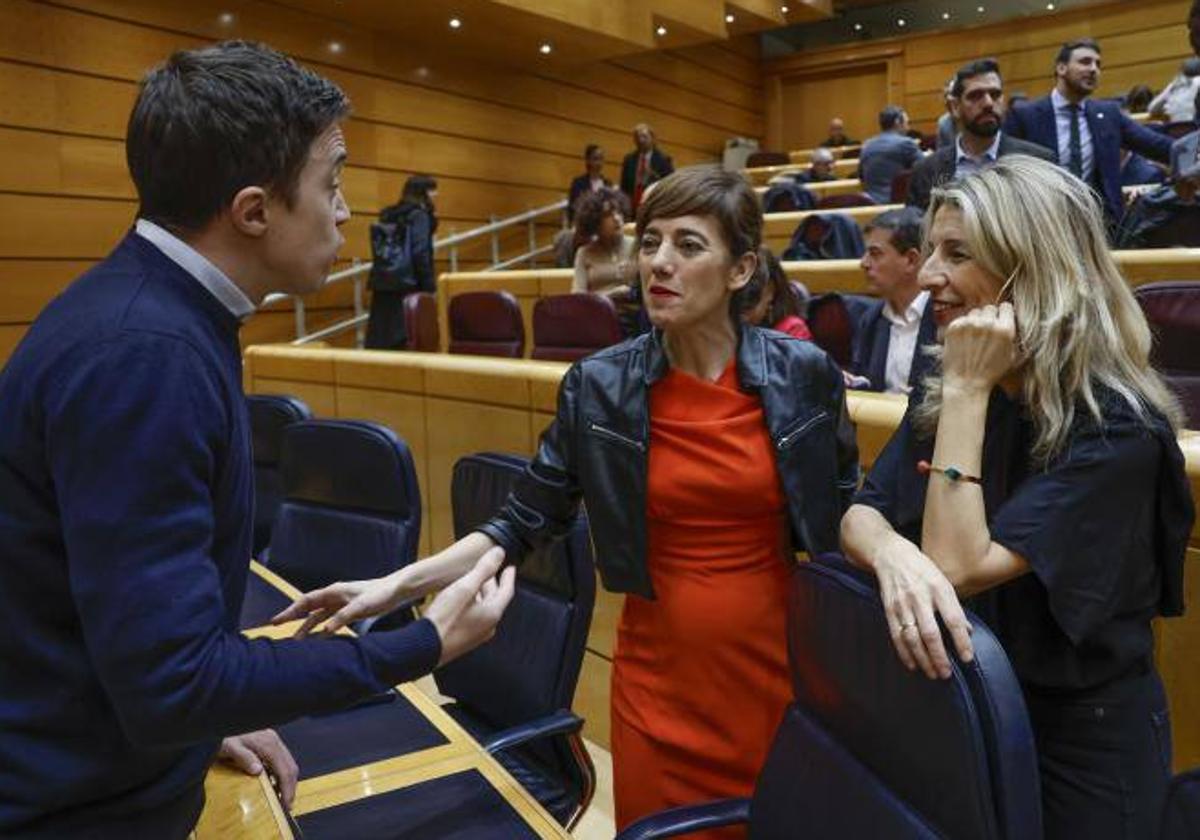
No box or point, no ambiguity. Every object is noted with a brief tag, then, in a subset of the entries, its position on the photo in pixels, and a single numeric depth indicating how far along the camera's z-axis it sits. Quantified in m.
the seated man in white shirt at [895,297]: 3.02
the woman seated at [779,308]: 2.76
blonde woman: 1.14
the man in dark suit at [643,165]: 8.98
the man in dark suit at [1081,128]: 4.20
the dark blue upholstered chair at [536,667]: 1.88
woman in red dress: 1.59
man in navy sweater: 0.82
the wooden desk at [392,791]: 1.25
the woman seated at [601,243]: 5.02
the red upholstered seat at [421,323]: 5.91
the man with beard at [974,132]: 3.73
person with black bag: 6.66
